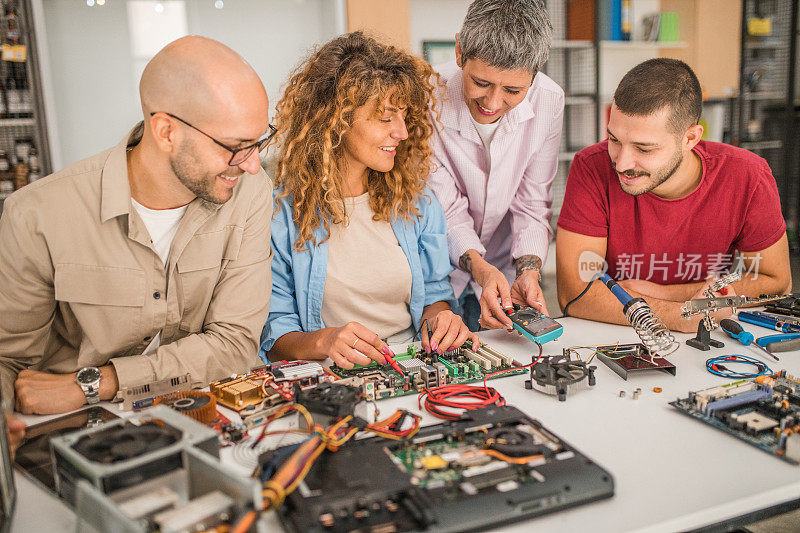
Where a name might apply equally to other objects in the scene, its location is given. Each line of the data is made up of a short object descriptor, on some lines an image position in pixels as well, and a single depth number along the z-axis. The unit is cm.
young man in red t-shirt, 207
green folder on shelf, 597
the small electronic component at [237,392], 141
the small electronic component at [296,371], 151
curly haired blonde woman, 202
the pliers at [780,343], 173
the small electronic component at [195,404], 130
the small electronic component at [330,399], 124
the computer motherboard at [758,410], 120
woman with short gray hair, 217
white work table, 103
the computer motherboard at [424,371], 150
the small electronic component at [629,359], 159
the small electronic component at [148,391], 146
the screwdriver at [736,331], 179
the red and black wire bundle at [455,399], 139
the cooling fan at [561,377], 147
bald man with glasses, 160
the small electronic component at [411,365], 158
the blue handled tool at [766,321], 187
